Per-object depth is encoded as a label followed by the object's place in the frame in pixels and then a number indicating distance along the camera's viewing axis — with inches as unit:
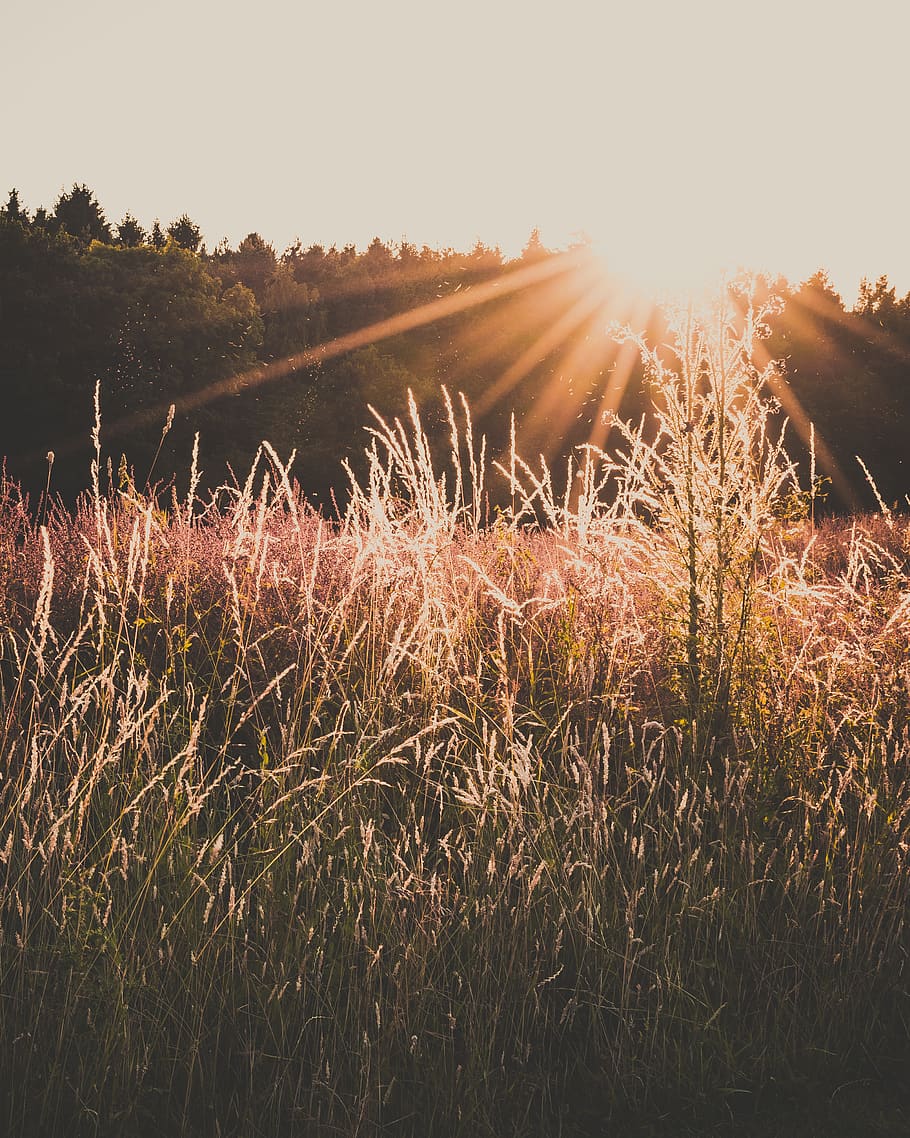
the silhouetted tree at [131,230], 2297.0
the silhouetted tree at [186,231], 2113.7
